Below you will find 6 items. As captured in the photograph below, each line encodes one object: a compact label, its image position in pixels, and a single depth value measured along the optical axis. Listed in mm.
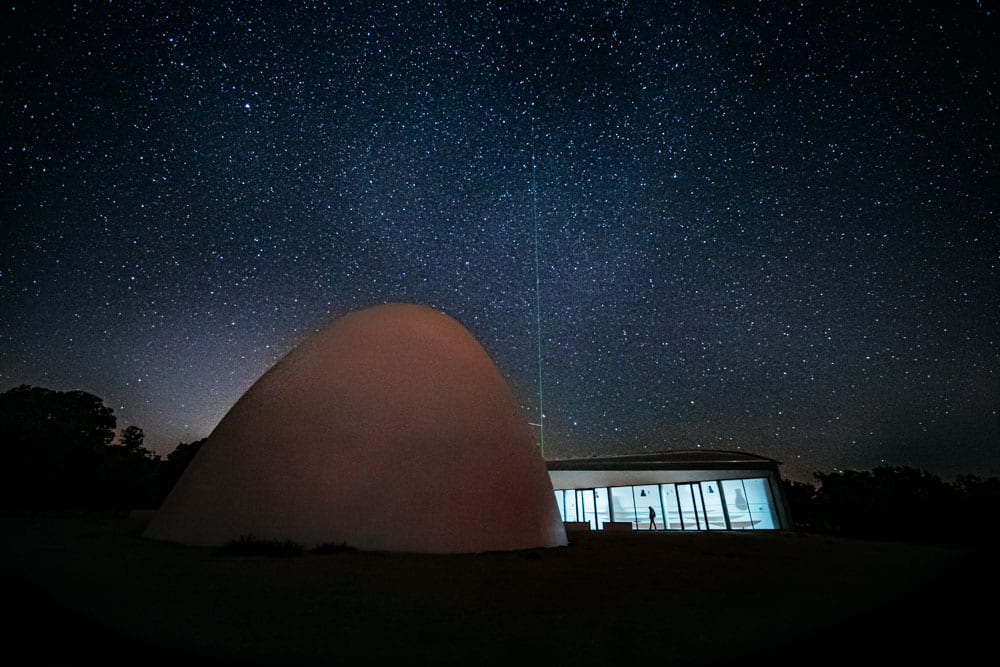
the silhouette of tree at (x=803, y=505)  35844
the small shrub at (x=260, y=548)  8227
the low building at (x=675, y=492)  23344
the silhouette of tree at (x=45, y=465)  19422
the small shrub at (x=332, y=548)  8492
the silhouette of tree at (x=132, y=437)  48844
